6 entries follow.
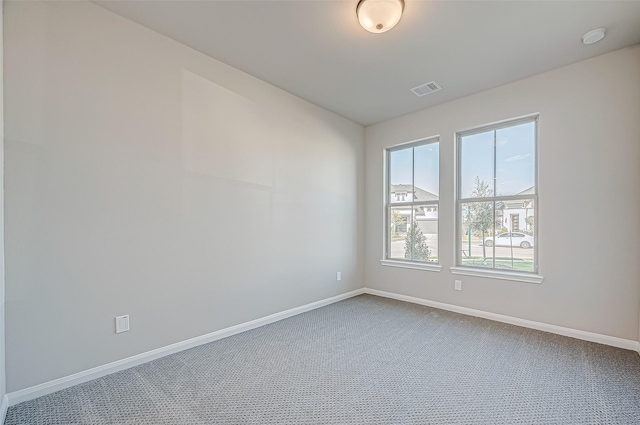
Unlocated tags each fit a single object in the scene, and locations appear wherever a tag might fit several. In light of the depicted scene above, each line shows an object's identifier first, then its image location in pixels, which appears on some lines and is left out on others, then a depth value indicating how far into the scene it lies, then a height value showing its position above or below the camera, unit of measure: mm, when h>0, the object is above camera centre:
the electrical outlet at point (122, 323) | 2234 -877
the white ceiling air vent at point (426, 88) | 3311 +1433
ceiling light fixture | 2004 +1400
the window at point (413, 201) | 4047 +125
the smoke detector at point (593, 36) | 2375 +1461
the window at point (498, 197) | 3250 +150
